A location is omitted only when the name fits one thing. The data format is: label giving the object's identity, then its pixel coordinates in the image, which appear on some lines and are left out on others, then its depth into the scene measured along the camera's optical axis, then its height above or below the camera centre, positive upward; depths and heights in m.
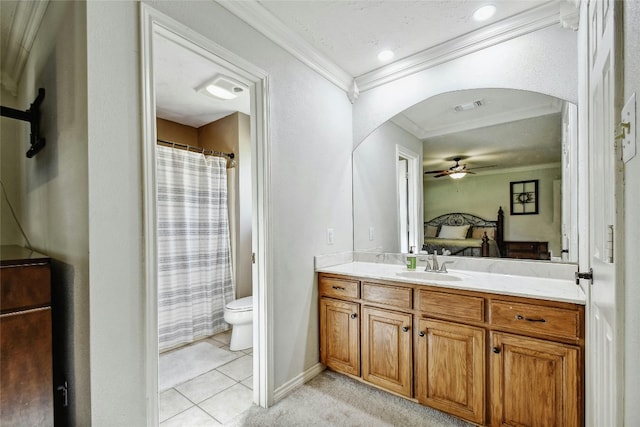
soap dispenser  2.24 -0.42
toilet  2.68 -1.09
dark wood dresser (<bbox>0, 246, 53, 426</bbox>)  1.08 -0.51
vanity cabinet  1.36 -0.82
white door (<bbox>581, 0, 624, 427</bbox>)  0.77 -0.06
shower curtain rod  3.17 +0.71
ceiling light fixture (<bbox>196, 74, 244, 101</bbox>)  2.50 +1.19
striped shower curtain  2.81 -0.36
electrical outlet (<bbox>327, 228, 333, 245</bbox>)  2.41 -0.21
